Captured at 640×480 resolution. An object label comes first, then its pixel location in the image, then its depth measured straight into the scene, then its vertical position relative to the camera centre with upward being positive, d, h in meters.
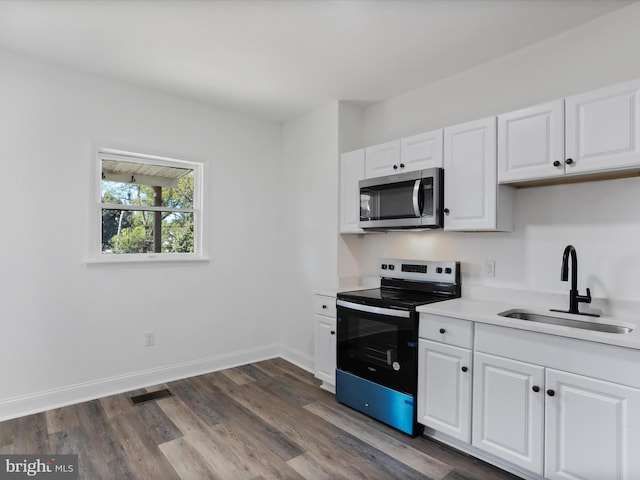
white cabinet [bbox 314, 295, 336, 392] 3.02 -0.85
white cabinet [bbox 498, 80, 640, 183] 1.82 +0.57
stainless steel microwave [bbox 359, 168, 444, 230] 2.62 +0.30
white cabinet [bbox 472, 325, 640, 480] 1.62 -0.80
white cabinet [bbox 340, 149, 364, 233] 3.22 +0.45
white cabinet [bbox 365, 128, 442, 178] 2.68 +0.66
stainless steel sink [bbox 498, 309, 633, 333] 1.97 -0.46
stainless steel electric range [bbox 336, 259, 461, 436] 2.41 -0.71
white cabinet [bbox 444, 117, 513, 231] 2.35 +0.39
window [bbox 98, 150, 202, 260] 3.12 +0.27
